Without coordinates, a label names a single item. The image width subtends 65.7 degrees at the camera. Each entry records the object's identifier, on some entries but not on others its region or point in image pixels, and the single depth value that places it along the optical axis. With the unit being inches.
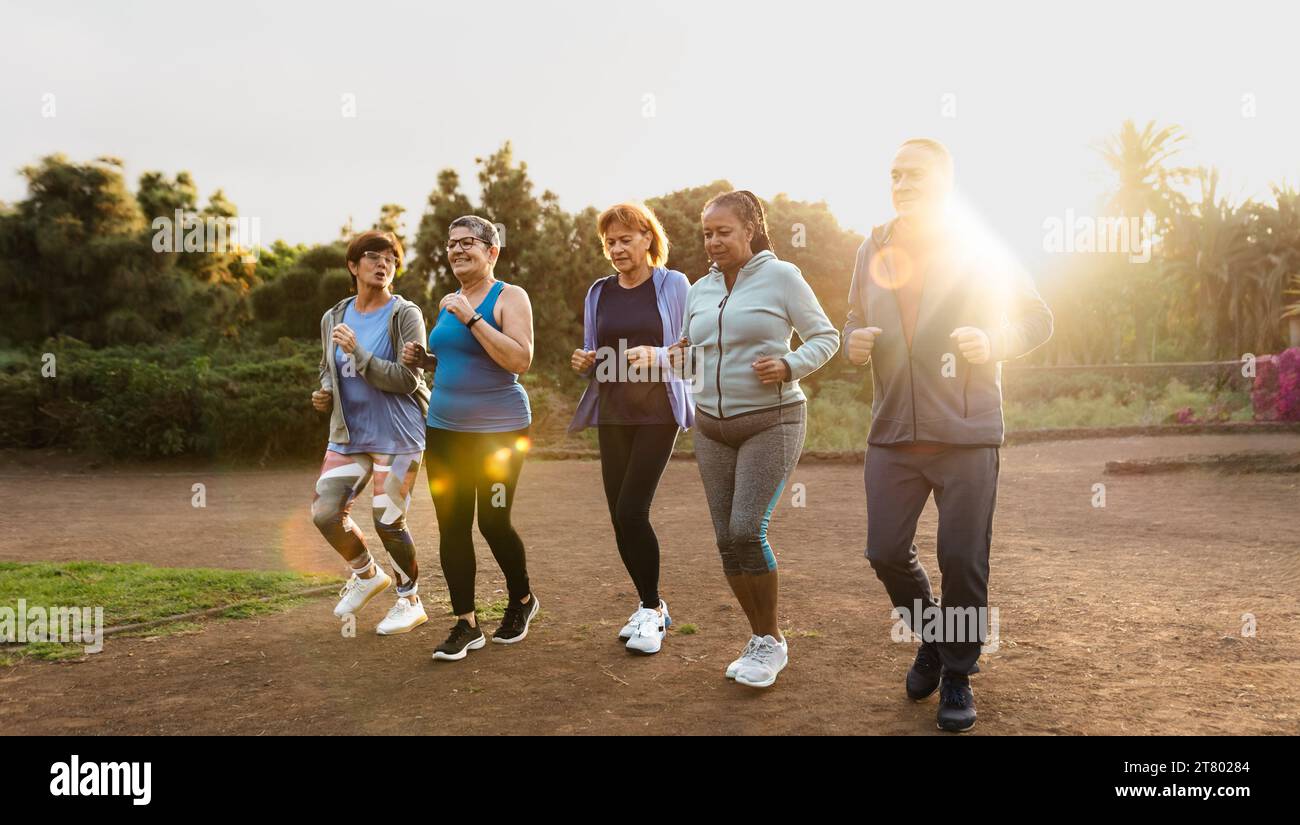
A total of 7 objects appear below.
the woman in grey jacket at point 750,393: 156.8
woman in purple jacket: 181.0
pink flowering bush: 660.7
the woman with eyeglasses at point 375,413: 197.9
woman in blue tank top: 179.2
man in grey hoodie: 138.5
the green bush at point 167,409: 570.9
